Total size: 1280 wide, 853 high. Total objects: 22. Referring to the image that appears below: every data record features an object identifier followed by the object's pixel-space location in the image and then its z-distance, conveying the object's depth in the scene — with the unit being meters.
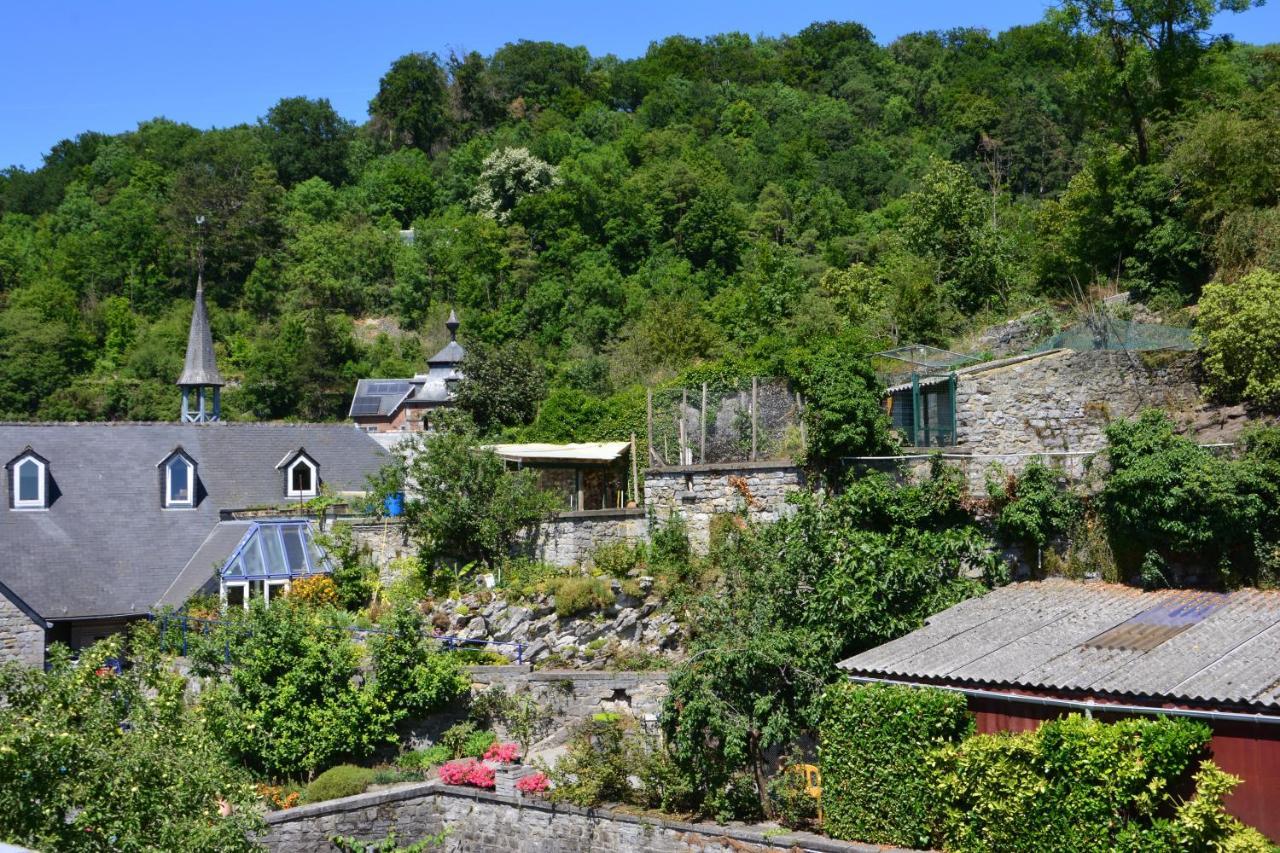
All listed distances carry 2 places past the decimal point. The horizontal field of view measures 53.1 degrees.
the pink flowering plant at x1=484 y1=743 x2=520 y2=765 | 18.42
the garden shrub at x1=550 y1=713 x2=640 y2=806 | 16.67
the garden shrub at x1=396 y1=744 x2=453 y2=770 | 19.81
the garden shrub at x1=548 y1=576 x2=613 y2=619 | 21.22
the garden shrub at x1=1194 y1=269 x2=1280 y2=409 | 18.94
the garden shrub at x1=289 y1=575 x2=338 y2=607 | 24.05
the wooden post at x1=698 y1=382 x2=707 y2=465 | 22.39
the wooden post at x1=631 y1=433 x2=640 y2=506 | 24.37
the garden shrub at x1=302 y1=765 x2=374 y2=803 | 18.69
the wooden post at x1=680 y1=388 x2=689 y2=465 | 22.91
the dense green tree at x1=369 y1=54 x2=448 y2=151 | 100.81
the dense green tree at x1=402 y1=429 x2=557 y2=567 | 23.28
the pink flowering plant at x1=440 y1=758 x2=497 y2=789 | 18.22
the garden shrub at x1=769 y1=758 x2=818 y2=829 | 15.41
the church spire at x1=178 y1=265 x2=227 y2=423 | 38.12
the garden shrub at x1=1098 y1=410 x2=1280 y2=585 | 15.62
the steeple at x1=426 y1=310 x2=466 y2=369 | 45.91
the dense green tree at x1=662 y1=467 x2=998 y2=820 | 15.95
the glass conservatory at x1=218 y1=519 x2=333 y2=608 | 25.48
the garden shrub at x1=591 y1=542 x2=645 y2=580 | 21.95
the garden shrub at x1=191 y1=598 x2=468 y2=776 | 19.70
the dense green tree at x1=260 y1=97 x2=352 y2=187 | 92.56
